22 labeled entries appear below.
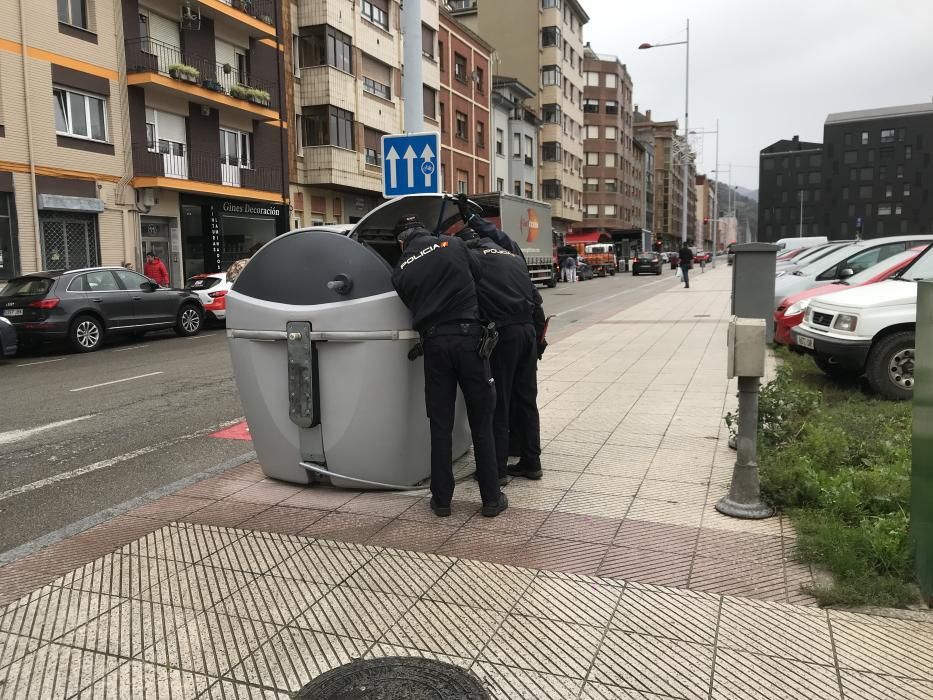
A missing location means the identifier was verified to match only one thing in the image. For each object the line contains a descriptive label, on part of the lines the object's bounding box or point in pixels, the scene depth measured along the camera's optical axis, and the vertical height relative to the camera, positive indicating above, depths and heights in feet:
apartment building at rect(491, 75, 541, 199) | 166.40 +29.22
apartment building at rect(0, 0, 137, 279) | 62.64 +11.46
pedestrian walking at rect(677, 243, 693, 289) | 98.37 +0.39
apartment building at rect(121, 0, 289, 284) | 74.28 +15.63
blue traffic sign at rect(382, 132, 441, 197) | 27.48 +3.76
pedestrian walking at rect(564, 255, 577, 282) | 126.21 -0.55
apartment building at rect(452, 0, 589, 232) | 198.70 +55.87
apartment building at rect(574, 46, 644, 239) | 255.50 +41.96
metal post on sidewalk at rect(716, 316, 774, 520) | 13.97 -2.94
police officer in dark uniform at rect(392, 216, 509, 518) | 14.08 -1.42
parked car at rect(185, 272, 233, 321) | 58.90 -1.66
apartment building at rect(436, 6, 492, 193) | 136.36 +30.50
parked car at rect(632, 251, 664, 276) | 157.38 +0.09
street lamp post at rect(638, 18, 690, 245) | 163.73 +32.79
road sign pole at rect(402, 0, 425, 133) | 28.55 +7.58
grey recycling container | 14.85 -1.87
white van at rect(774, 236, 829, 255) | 103.98 +2.78
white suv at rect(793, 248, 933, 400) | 24.45 -2.47
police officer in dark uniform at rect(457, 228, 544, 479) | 15.79 -1.60
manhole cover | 8.93 -5.00
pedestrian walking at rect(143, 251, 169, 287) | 65.16 -0.02
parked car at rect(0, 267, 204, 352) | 44.73 -2.10
